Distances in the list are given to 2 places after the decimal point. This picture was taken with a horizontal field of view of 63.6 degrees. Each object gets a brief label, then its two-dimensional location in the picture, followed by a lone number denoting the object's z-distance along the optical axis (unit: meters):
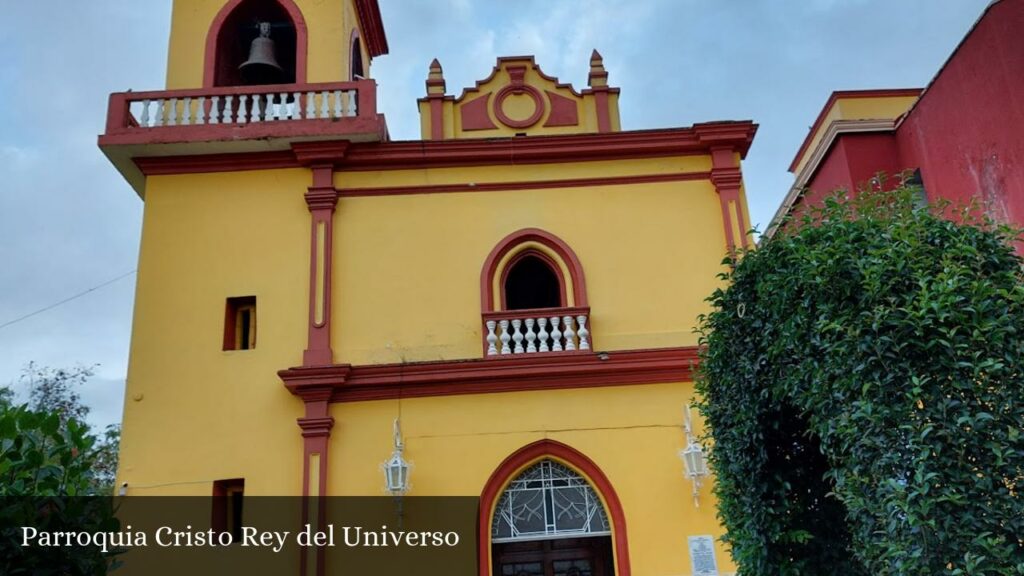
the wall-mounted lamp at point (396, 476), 8.86
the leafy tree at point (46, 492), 3.53
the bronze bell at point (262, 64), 11.12
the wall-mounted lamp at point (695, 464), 9.01
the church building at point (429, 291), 9.18
